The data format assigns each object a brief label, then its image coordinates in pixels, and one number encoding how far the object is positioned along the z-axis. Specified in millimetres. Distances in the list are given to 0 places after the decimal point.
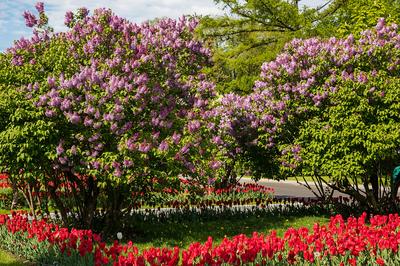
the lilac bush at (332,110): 10422
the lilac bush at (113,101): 8461
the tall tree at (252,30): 21172
